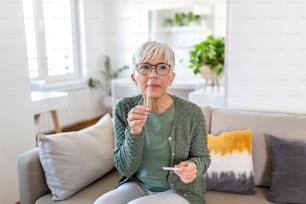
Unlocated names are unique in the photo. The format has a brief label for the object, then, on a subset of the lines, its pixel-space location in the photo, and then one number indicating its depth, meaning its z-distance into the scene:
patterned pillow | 1.55
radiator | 3.49
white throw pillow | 1.52
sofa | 1.49
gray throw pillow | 1.45
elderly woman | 1.24
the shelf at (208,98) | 2.50
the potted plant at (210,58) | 2.63
